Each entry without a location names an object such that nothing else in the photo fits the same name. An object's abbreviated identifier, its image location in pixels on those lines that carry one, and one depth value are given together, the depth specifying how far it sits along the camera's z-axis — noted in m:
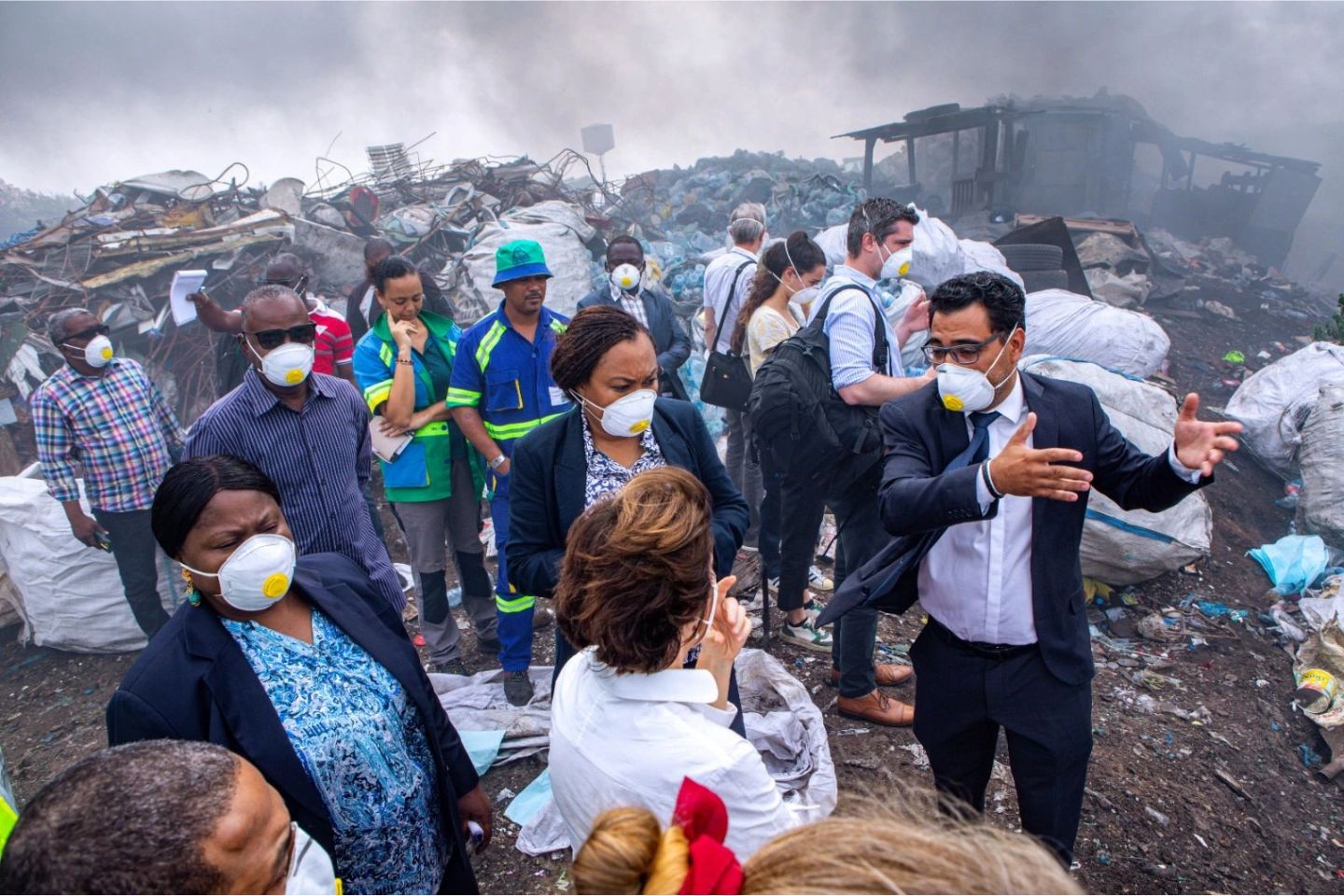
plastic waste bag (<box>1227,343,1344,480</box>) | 5.36
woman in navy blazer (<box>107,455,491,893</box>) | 1.54
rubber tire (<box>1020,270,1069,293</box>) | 7.64
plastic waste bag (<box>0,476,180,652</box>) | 4.42
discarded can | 3.52
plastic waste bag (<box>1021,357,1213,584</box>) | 4.17
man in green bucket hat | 3.43
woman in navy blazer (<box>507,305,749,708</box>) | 2.24
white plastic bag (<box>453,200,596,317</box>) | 8.12
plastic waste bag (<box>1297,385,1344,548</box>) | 4.65
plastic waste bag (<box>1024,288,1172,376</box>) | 5.73
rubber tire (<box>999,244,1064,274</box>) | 7.74
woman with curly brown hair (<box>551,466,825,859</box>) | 1.20
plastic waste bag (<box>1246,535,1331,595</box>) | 4.45
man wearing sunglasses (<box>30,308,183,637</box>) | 3.87
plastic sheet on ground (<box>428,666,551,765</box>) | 3.36
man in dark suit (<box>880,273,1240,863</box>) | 1.92
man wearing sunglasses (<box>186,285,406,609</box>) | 2.58
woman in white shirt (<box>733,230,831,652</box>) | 3.85
